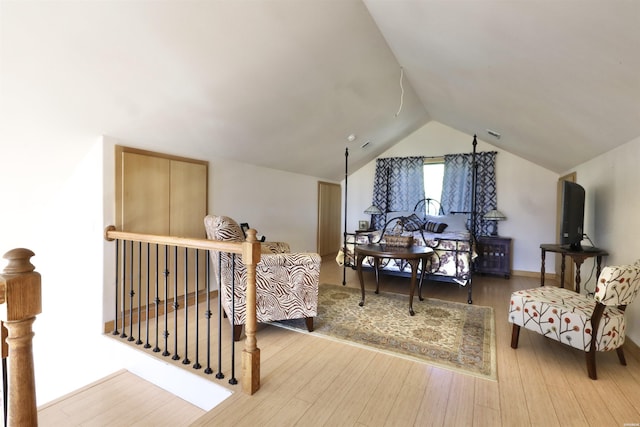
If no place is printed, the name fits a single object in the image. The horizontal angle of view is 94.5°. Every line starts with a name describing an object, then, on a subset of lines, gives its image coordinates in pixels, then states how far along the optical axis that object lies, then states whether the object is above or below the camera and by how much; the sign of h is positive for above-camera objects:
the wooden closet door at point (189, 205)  3.26 +0.00
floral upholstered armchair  1.87 -0.73
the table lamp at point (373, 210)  5.73 -0.04
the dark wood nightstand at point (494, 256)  4.81 -0.75
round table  3.01 -0.47
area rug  2.25 -1.11
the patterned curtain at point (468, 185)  5.22 +0.44
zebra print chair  2.48 -0.67
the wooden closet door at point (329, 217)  6.04 -0.22
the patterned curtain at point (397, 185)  5.81 +0.48
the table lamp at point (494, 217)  4.89 -0.12
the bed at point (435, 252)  3.61 -0.56
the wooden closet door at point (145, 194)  2.81 +0.10
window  5.66 +0.62
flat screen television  2.89 -0.06
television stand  2.88 -0.41
